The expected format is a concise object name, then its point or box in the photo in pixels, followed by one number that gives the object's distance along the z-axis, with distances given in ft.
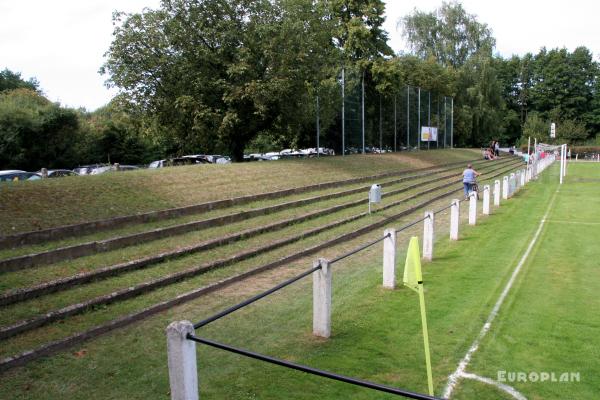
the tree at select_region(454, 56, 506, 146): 200.17
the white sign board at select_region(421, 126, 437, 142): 163.44
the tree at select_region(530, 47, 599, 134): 297.08
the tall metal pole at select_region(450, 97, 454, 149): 189.67
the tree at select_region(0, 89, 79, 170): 102.63
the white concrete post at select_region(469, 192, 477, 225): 49.42
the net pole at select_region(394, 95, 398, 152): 141.18
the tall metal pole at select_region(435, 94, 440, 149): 177.33
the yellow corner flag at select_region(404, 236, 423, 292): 17.87
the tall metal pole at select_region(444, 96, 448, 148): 185.37
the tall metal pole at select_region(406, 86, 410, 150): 151.54
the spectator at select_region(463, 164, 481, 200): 67.62
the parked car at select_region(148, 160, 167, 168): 104.94
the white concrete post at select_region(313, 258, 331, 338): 20.93
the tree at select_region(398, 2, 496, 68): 200.44
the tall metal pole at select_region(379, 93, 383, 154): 137.86
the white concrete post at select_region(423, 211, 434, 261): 34.53
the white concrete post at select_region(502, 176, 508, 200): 72.33
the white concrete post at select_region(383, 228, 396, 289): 27.71
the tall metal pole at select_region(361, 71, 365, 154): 117.43
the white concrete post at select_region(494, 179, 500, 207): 65.05
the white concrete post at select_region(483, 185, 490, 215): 57.09
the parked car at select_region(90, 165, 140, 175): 90.99
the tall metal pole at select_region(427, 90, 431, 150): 169.99
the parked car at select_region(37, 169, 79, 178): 87.79
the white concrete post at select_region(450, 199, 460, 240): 41.65
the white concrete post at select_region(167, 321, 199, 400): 11.58
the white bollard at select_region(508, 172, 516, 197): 75.77
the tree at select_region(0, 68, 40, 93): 188.78
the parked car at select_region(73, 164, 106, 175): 99.04
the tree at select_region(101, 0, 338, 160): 72.69
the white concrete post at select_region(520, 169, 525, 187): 91.60
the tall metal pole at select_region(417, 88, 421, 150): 160.25
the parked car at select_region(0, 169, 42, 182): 74.59
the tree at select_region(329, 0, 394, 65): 130.31
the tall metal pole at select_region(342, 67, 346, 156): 105.29
